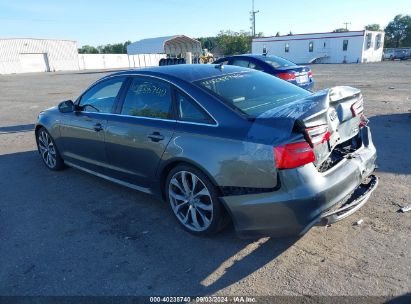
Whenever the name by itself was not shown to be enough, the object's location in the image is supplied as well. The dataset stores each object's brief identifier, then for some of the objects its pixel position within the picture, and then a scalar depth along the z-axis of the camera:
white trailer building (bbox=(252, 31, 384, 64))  47.88
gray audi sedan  2.86
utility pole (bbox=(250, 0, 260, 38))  73.49
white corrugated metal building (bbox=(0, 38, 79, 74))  54.81
